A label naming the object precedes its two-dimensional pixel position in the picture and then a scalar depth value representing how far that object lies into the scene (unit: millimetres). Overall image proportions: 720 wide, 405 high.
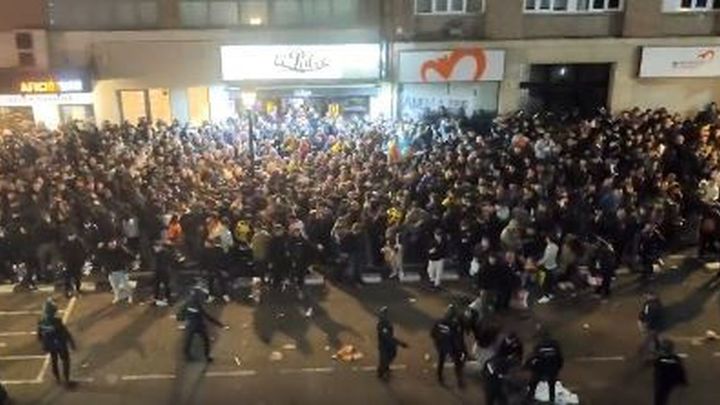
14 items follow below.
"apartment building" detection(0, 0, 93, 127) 25516
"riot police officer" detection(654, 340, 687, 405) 12078
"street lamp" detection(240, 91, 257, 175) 26731
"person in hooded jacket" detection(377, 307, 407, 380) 13281
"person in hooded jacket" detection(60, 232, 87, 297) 16547
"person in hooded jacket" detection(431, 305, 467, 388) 13070
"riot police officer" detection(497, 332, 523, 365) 12422
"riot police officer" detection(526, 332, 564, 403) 12352
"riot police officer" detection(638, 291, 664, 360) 13828
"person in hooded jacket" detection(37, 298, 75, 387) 13117
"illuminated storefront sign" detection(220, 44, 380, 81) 26219
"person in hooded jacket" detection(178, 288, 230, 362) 13867
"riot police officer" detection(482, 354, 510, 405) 12008
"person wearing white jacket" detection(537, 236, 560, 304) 16562
